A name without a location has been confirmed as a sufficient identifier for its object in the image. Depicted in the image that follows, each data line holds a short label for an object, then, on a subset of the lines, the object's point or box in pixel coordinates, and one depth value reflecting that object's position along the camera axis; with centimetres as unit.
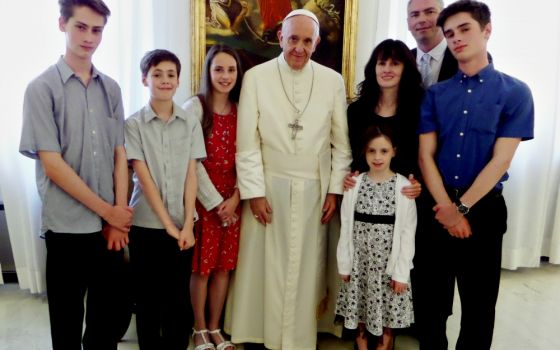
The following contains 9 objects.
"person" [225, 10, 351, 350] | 259
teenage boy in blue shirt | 211
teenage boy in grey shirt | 195
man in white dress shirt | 276
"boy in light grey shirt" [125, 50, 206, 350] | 225
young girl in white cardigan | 234
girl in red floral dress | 252
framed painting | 342
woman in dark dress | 241
